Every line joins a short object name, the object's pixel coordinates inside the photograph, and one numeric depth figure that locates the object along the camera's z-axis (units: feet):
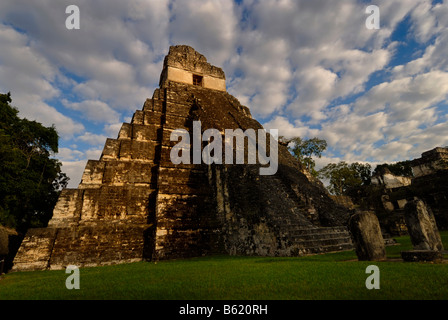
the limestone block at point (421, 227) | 16.03
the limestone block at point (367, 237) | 15.07
